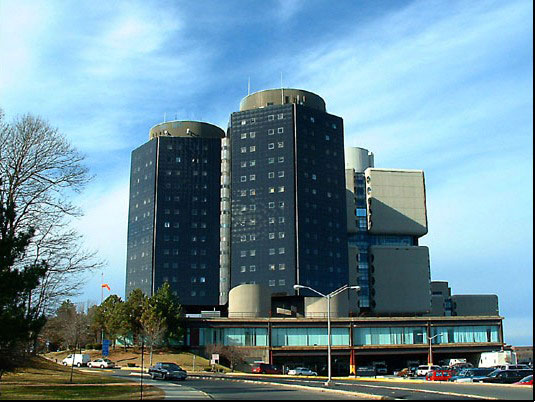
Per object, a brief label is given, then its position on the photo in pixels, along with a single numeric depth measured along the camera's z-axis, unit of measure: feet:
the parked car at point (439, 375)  194.29
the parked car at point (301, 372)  275.59
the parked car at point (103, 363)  287.48
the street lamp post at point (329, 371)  155.47
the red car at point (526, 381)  144.66
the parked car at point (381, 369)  337.52
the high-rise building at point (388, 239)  483.10
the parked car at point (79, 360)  288.10
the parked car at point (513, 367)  180.71
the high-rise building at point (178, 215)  446.60
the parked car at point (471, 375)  174.50
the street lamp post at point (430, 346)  366.72
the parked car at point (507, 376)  161.99
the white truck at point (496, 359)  277.60
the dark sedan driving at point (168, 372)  185.06
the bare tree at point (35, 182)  152.66
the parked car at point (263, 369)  271.90
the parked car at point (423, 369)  251.19
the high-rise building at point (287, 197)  422.41
